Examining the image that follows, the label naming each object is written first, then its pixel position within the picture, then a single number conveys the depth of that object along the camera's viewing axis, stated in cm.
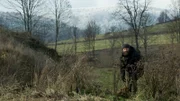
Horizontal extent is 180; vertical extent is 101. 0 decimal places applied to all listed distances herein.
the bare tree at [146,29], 4753
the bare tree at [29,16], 5053
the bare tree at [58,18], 5631
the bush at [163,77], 829
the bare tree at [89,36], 6459
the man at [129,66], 910
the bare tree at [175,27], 4431
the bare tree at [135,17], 4897
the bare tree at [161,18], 9201
